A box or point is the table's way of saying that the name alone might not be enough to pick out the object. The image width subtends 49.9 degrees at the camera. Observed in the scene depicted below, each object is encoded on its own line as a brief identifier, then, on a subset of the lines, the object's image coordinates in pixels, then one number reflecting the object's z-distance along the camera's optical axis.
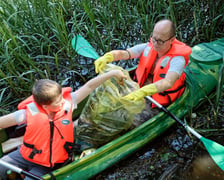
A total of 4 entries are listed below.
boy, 1.80
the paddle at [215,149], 1.88
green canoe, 1.89
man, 2.14
